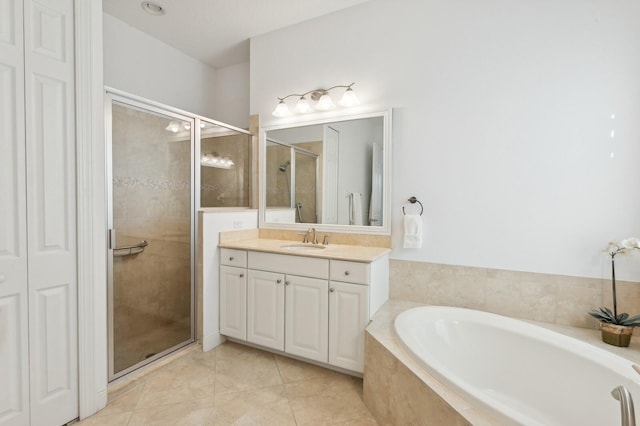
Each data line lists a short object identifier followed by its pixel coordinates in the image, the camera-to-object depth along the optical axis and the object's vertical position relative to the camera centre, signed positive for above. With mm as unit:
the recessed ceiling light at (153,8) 2373 +1655
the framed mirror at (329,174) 2352 +298
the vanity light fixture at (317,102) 2414 +929
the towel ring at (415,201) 2221 +56
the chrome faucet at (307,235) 2566 -247
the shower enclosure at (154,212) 1955 -46
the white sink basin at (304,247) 2494 -343
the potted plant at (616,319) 1562 -610
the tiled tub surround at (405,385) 1165 -818
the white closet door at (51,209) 1483 -20
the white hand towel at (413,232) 2152 -176
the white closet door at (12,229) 1396 -120
